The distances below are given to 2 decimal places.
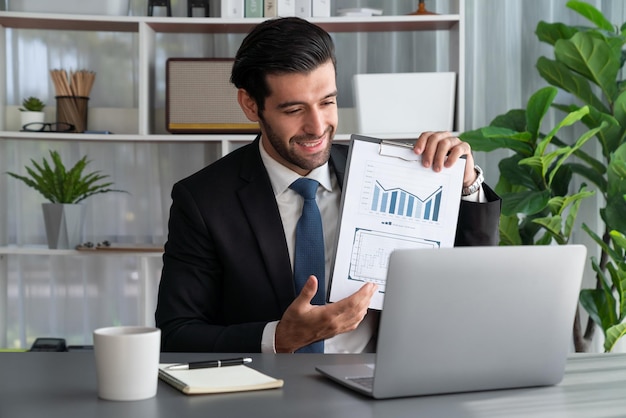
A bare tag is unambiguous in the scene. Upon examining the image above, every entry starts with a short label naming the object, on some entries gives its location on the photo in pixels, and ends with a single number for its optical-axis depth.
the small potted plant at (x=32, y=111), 3.26
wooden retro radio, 3.13
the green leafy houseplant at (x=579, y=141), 2.89
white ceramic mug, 1.04
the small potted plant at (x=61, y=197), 3.19
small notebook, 1.10
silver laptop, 1.06
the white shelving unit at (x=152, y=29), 3.11
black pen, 1.22
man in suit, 1.79
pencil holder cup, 3.26
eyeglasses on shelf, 3.24
